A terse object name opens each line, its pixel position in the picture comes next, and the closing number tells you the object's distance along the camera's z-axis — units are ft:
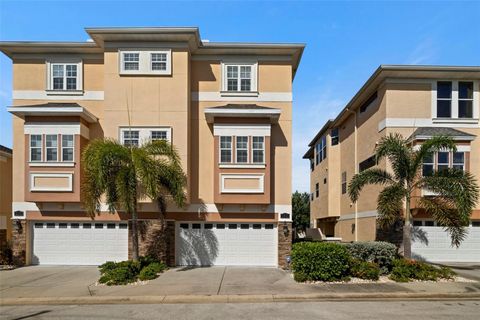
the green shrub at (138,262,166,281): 43.40
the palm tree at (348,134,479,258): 45.52
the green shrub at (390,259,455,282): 42.71
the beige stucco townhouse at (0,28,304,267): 52.26
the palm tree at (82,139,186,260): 42.73
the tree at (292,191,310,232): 169.89
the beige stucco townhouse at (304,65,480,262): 57.36
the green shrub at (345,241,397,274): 45.44
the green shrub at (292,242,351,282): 42.83
